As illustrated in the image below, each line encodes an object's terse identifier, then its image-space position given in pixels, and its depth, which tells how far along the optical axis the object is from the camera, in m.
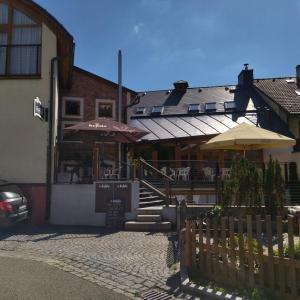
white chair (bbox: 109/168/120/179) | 10.59
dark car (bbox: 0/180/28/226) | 8.01
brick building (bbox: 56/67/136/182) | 14.12
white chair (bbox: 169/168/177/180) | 12.44
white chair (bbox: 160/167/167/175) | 12.23
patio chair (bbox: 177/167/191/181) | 12.36
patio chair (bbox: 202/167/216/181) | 11.62
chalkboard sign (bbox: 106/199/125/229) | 9.42
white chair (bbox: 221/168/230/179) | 10.04
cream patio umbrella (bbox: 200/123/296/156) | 8.09
